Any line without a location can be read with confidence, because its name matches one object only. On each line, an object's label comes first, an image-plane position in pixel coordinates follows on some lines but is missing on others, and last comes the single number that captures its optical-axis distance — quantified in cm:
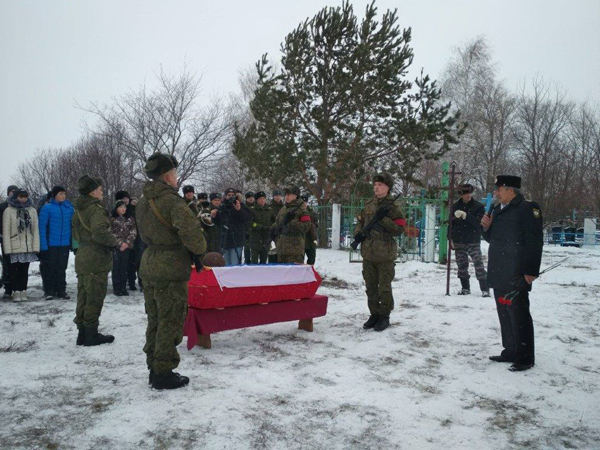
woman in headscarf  701
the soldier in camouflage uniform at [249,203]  942
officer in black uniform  420
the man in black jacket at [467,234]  795
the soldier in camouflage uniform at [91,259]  488
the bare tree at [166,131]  1675
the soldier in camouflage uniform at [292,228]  668
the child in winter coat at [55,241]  725
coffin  452
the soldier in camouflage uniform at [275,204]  892
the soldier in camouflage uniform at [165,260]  362
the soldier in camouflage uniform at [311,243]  782
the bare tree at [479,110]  2962
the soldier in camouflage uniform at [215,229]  824
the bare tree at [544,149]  2598
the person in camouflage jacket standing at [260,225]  951
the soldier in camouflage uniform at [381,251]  554
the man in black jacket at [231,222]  876
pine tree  1557
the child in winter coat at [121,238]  758
